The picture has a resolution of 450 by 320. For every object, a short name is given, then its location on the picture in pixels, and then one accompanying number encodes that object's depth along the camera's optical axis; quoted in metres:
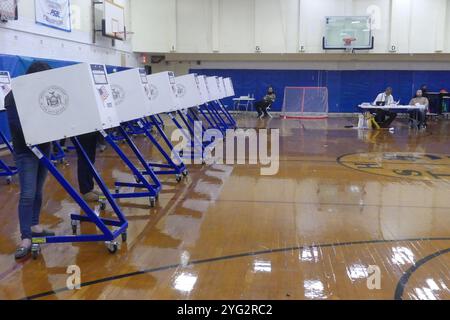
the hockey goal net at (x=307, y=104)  19.78
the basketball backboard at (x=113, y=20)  15.86
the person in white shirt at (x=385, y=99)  14.84
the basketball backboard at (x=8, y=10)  9.88
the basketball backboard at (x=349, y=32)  19.48
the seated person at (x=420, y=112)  15.20
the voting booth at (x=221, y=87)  12.96
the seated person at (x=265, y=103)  20.00
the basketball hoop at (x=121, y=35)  16.88
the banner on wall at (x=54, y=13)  11.69
